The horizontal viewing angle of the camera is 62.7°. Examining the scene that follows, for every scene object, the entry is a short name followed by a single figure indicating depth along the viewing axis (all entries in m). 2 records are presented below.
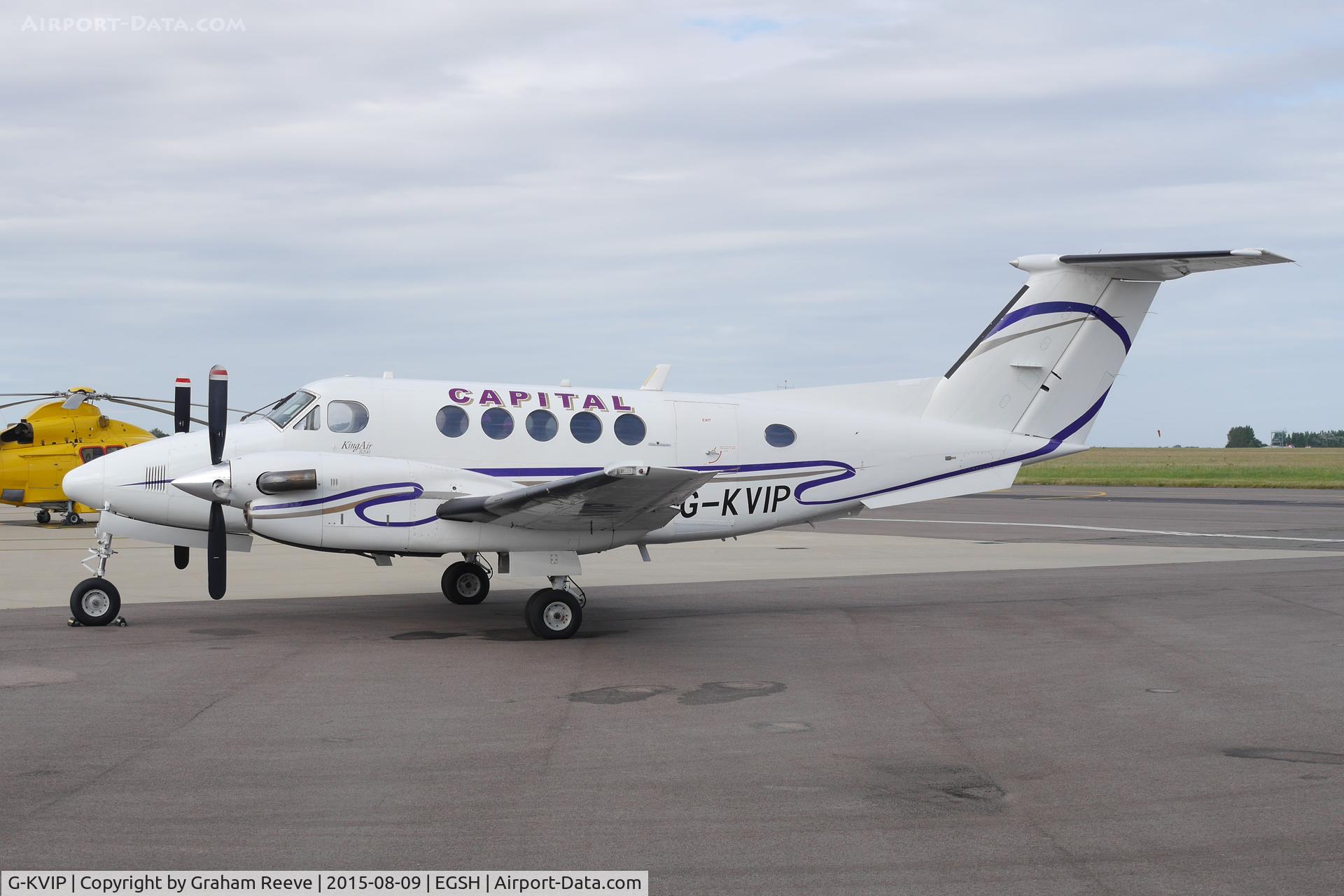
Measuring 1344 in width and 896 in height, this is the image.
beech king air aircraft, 11.70
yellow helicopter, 26.59
